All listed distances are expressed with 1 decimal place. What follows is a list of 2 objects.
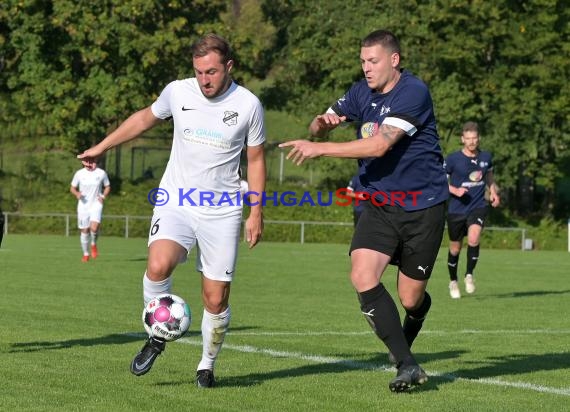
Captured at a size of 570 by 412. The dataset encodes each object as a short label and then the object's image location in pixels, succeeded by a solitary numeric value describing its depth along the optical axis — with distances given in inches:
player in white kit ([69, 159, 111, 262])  979.3
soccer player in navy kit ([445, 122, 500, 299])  653.9
